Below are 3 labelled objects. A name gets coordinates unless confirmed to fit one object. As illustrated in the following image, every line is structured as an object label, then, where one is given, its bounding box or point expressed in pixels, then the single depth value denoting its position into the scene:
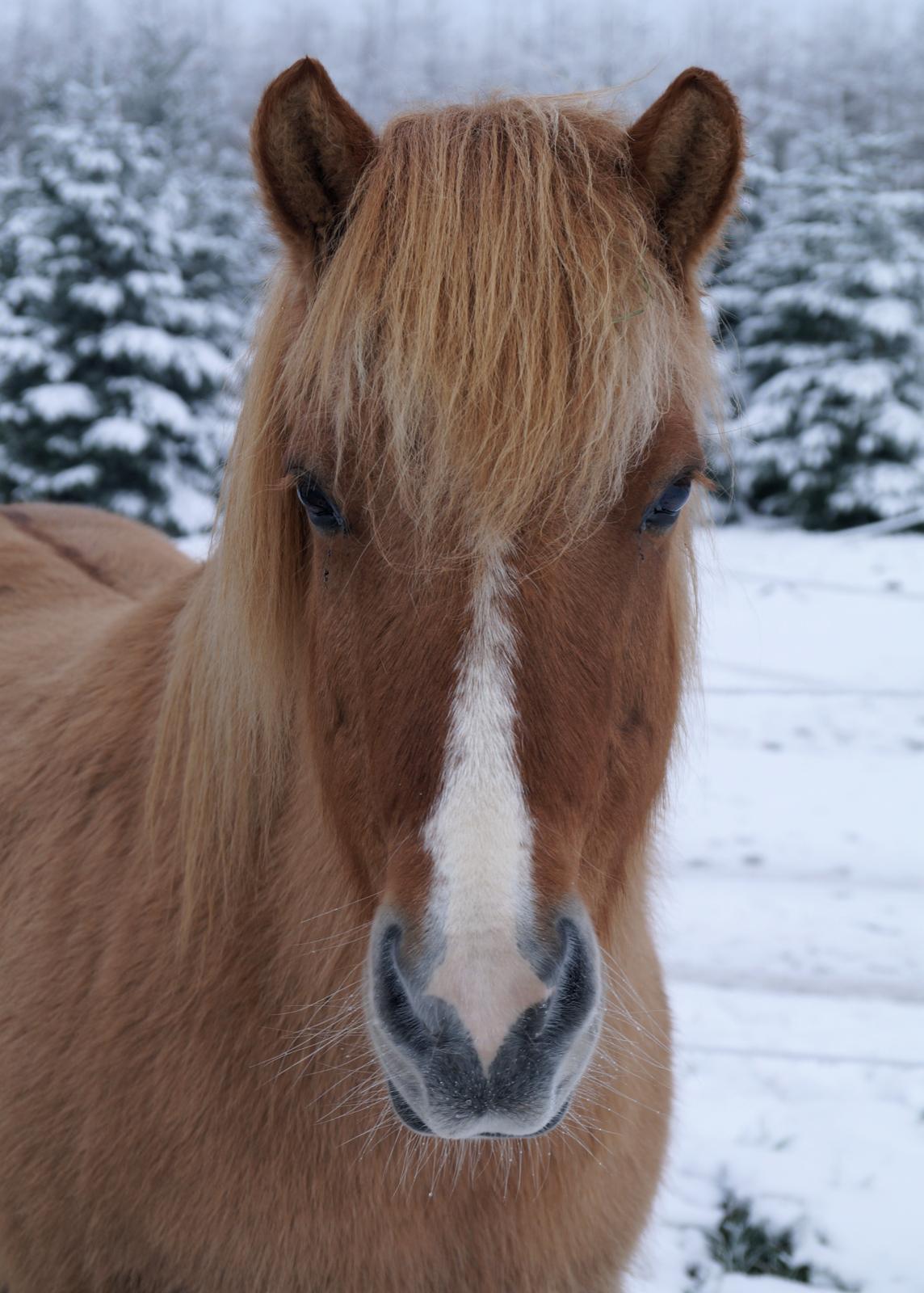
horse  1.17
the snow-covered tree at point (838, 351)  14.05
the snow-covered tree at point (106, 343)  12.95
